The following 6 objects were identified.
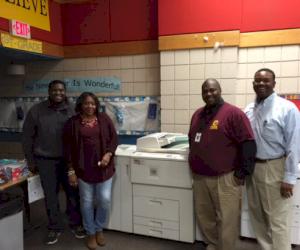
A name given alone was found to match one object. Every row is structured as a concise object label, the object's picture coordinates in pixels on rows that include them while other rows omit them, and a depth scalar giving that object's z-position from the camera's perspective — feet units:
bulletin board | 11.73
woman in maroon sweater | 7.88
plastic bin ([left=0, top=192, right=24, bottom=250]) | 7.25
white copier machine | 8.20
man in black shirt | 8.33
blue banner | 12.16
